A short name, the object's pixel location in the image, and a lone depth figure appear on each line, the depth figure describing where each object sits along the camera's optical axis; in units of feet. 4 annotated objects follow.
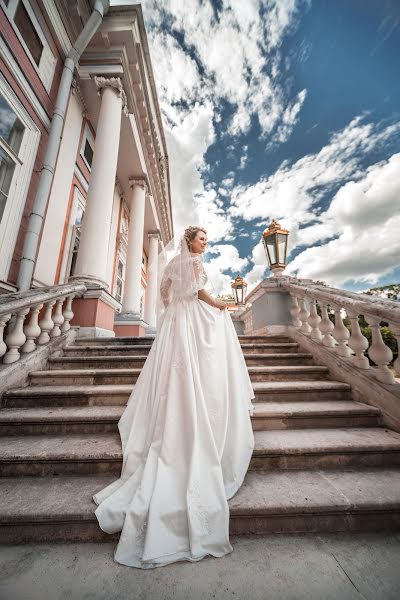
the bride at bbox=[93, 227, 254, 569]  4.09
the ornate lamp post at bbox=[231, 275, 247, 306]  23.57
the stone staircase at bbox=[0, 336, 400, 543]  4.55
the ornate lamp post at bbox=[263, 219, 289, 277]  14.65
